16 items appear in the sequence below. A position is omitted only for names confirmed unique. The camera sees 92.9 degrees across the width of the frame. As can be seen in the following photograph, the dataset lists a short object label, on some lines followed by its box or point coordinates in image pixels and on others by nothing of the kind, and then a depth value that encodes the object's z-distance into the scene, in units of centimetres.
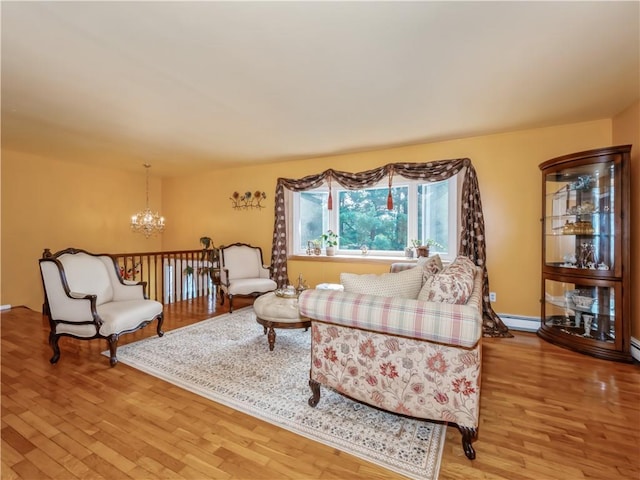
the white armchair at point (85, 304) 284
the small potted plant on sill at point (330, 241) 508
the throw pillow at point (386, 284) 201
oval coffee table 303
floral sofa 161
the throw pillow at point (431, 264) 276
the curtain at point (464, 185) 383
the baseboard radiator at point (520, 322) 381
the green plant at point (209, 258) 518
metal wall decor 580
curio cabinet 295
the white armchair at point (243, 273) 468
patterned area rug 173
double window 438
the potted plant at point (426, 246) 425
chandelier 602
